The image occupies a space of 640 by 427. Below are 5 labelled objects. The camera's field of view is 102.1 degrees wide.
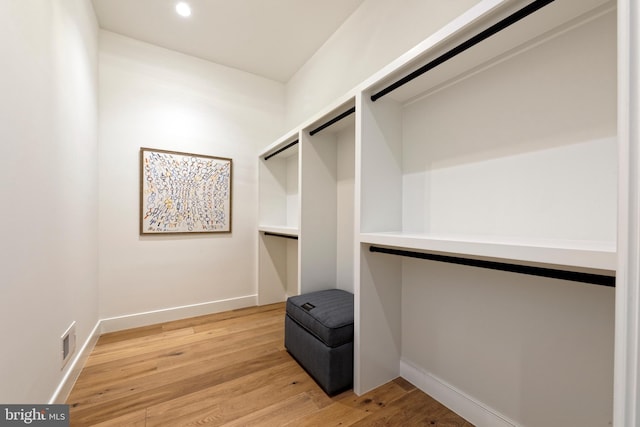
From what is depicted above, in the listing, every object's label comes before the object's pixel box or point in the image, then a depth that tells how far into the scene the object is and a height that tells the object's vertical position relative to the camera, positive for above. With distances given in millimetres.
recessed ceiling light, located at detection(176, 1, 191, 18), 2160 +1732
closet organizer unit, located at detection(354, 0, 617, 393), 939 +273
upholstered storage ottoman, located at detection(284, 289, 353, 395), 1539 -809
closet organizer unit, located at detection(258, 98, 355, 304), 2152 +88
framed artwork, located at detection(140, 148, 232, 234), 2592 +209
